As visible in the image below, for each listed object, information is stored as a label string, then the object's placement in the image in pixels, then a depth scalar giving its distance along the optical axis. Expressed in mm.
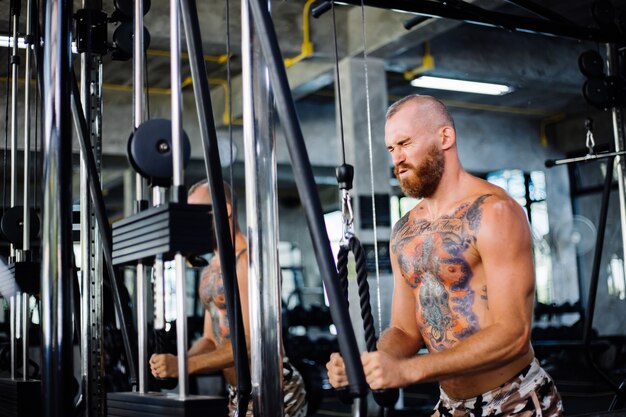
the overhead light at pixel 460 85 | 9203
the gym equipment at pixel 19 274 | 2064
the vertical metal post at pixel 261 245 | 1434
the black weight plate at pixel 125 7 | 3033
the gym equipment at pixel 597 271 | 4465
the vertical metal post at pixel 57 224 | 1200
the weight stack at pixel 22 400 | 2029
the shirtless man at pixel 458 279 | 2270
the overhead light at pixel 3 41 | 4965
